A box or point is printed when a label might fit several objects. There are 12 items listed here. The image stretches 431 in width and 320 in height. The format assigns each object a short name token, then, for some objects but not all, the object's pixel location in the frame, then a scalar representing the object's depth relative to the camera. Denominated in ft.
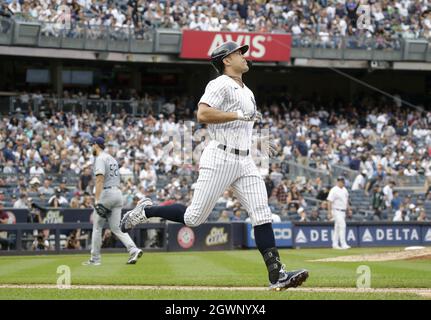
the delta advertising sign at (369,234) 76.48
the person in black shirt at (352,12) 115.14
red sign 104.22
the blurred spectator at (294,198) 82.17
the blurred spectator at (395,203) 88.48
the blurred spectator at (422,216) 84.42
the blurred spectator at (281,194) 83.41
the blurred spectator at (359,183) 91.61
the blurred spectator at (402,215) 84.17
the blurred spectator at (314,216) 81.45
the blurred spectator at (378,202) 86.48
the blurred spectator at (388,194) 88.63
